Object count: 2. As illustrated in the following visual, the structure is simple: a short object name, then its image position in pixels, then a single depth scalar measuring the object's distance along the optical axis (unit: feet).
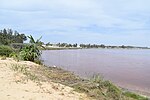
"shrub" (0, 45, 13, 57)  43.85
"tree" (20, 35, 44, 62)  35.97
